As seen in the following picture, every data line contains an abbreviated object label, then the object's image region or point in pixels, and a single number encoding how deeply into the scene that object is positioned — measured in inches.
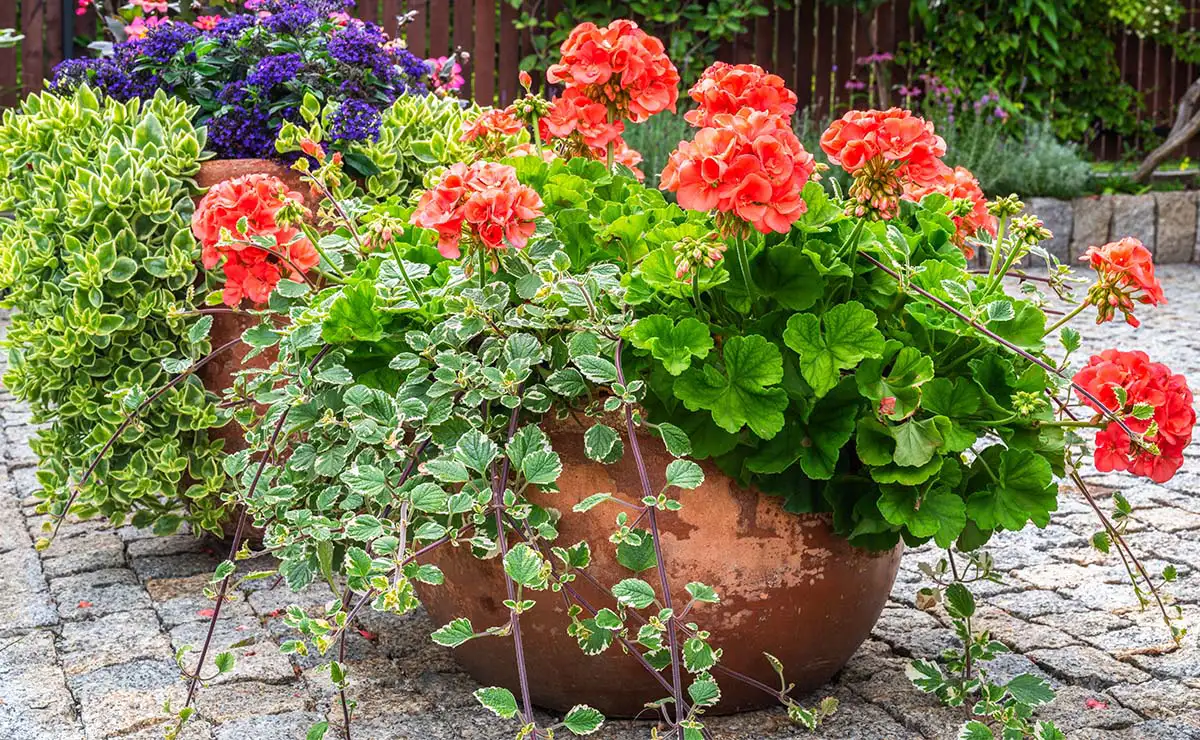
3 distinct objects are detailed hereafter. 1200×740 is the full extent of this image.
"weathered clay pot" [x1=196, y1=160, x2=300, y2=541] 107.0
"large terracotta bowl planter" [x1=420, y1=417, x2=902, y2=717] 74.0
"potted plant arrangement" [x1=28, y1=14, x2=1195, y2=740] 66.4
